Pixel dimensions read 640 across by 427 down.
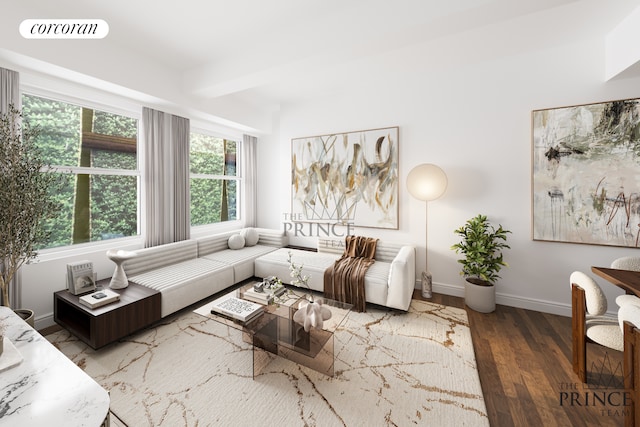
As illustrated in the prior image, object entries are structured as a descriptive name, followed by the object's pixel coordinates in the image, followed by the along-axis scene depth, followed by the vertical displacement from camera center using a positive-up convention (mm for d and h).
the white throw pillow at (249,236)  4188 -426
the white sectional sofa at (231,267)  2662 -705
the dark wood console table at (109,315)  2037 -919
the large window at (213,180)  4000 +534
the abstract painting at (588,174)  2455 +370
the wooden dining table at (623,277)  1652 -490
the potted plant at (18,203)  1827 +63
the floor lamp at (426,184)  3041 +315
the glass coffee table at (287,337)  1863 -975
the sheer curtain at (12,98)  2150 +996
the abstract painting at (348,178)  3559 +497
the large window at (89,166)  2561 +515
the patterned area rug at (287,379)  1534 -1227
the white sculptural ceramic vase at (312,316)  1812 -777
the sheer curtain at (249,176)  4723 +663
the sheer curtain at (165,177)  3236 +467
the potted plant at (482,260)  2775 -557
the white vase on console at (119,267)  2469 -561
